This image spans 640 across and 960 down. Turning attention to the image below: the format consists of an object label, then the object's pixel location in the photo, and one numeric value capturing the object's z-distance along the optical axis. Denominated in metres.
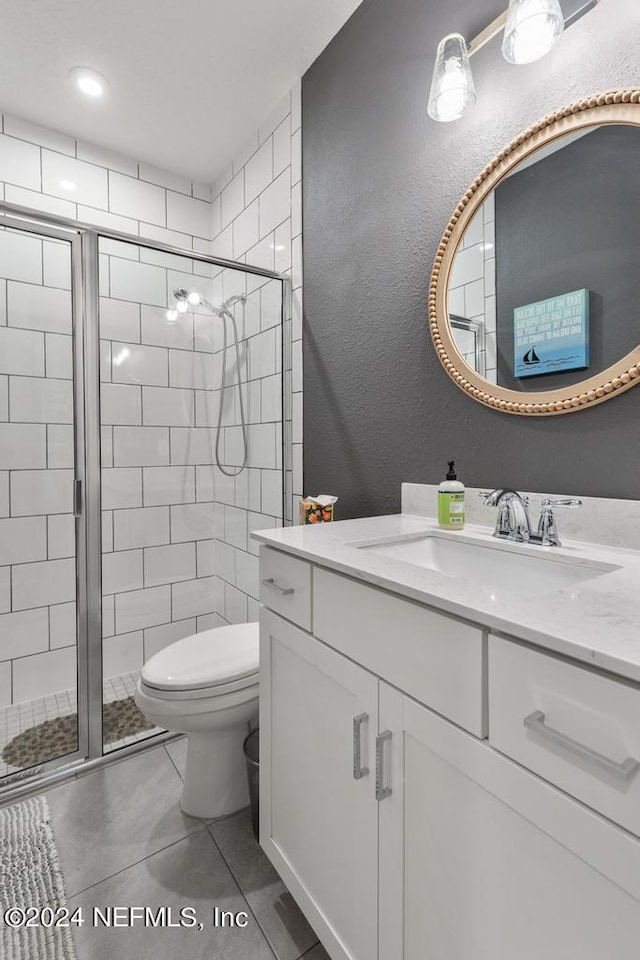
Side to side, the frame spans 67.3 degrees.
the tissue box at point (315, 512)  1.67
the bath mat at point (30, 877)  1.08
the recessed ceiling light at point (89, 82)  1.89
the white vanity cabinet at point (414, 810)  0.54
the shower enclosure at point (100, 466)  1.68
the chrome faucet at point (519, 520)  1.03
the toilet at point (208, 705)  1.36
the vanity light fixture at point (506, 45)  0.99
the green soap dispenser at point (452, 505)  1.23
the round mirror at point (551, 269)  0.98
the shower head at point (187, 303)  1.88
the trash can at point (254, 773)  1.38
